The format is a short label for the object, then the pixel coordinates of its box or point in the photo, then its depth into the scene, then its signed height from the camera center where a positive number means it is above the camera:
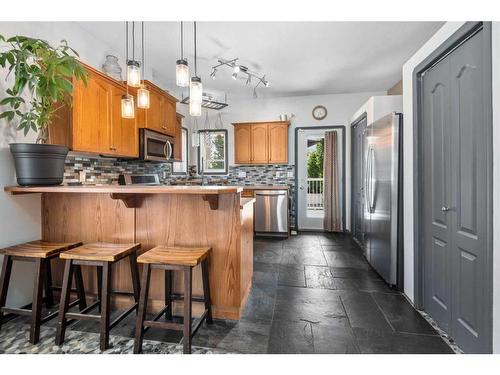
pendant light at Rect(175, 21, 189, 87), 1.67 +0.77
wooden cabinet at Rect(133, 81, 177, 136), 3.14 +1.01
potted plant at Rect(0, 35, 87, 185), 1.65 +0.65
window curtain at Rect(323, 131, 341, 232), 4.93 +0.03
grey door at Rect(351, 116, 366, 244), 3.74 +0.10
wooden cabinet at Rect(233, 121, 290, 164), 4.90 +0.86
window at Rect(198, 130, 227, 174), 5.43 +0.75
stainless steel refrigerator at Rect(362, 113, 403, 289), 2.40 -0.13
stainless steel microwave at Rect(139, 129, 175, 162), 3.08 +0.54
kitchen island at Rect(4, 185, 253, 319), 1.89 -0.34
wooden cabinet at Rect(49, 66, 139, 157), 2.23 +0.64
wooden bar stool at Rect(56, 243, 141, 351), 1.58 -0.62
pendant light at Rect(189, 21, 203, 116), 1.71 +0.63
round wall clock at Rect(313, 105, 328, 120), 5.01 +1.48
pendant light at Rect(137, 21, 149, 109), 1.96 +0.71
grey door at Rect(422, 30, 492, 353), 1.37 -0.07
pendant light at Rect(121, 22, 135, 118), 2.04 +0.66
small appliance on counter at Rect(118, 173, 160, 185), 3.07 +0.09
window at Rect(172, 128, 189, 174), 5.13 +0.60
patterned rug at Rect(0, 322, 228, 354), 1.58 -1.06
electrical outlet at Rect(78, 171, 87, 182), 2.68 +0.11
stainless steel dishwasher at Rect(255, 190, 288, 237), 4.53 -0.52
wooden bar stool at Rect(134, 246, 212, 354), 1.51 -0.57
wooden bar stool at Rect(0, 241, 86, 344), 1.67 -0.58
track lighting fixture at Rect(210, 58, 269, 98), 3.42 +1.74
